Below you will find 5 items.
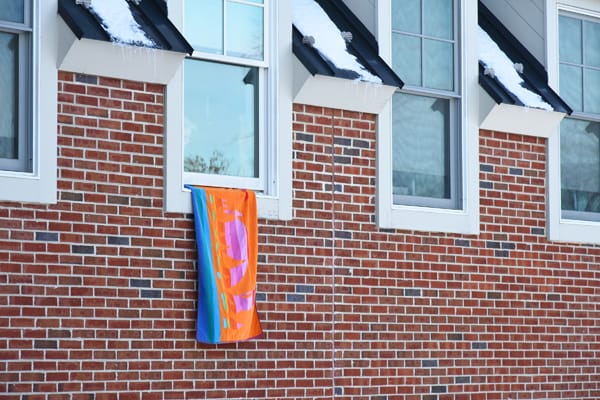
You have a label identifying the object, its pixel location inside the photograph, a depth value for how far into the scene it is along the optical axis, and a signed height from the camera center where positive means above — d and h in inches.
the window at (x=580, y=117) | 752.3 +53.6
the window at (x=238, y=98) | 589.1 +48.0
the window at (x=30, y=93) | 529.3 +43.9
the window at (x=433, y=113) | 669.7 +49.4
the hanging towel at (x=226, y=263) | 570.3 +0.6
